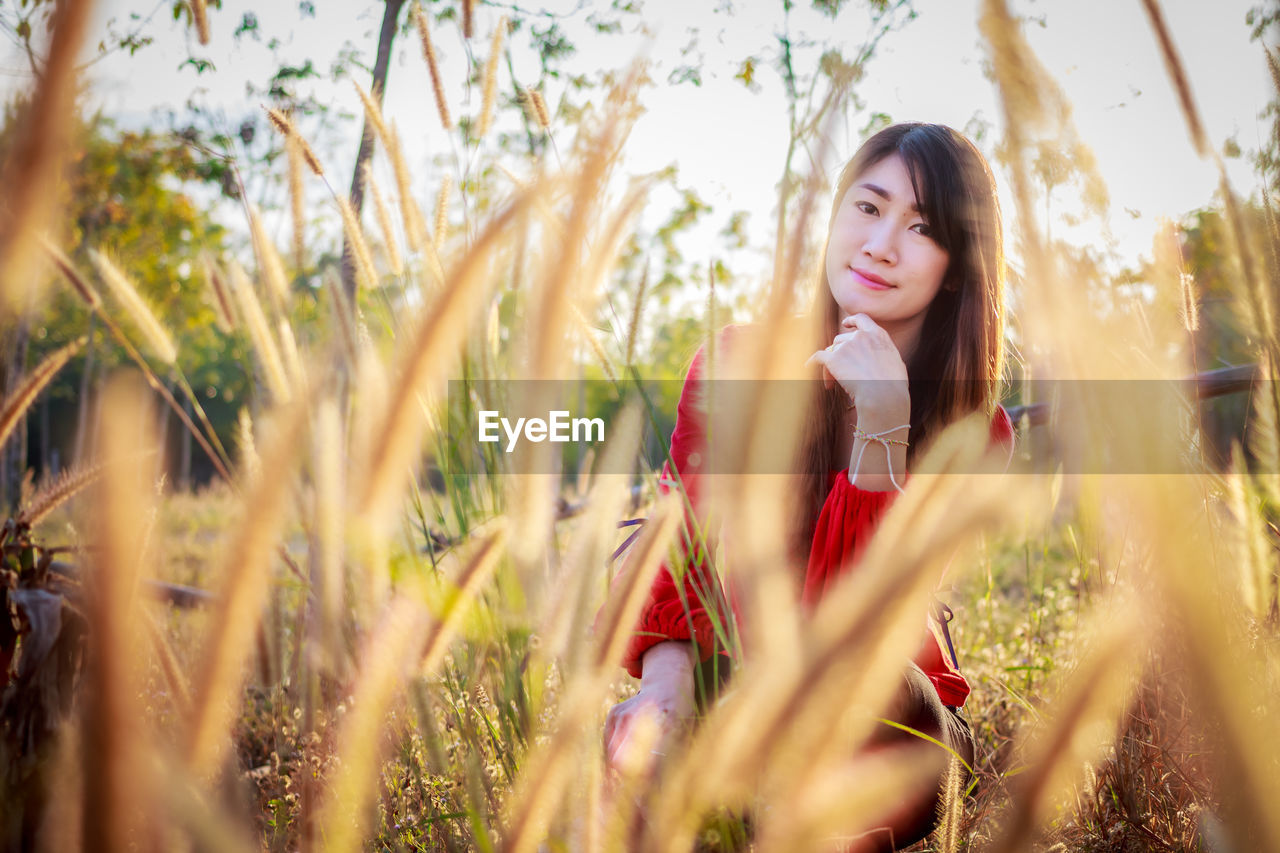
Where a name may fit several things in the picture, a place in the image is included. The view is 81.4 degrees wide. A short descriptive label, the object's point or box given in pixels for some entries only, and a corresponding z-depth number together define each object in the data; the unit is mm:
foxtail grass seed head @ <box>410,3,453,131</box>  1138
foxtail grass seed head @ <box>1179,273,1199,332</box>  1041
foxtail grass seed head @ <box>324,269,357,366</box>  1040
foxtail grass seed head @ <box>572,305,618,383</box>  873
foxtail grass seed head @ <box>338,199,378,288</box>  1011
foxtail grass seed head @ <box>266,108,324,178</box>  1103
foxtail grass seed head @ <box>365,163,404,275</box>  1139
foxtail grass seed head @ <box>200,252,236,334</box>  1317
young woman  1194
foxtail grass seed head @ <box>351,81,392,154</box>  997
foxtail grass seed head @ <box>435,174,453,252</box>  1098
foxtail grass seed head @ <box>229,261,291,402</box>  773
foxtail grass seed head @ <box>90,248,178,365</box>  1017
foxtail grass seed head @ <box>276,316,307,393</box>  830
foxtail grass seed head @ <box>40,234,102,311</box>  898
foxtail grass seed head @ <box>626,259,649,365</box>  913
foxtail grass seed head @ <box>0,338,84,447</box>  763
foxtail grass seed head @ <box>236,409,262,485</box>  808
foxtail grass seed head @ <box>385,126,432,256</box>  989
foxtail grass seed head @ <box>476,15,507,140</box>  1176
